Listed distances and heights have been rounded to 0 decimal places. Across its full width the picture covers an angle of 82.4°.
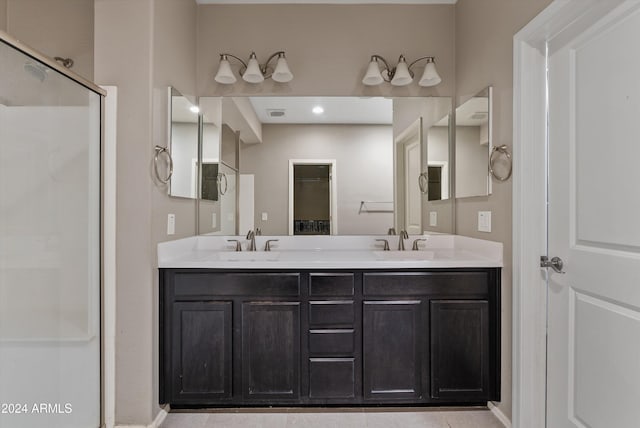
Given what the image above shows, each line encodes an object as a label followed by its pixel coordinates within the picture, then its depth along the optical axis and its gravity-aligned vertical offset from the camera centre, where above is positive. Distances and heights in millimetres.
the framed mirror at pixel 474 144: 2119 +430
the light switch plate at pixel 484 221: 2119 -45
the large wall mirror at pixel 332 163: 2594 +358
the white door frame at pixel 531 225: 1771 -55
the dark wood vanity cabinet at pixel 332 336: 1991 -675
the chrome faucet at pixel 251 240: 2523 -192
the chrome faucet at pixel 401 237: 2524 -169
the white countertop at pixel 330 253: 1988 -262
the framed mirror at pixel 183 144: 2160 +430
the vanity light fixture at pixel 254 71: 2441 +951
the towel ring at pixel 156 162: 1951 +272
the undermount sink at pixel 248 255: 2332 -276
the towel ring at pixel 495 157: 1900 +297
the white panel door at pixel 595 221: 1317 -30
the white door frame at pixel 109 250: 1858 -194
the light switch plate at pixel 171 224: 2102 -70
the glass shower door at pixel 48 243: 1421 -140
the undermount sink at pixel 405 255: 2273 -268
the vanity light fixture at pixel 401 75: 2455 +931
